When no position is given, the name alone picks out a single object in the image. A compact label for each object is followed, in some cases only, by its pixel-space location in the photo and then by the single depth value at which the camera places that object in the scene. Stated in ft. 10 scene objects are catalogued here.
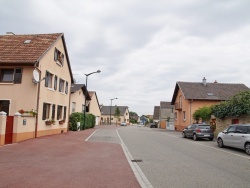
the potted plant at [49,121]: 73.84
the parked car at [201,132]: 76.89
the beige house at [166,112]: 264.54
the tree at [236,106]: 74.54
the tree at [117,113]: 301.53
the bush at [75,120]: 106.01
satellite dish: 64.49
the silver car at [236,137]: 50.28
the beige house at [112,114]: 337.72
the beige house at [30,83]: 60.64
